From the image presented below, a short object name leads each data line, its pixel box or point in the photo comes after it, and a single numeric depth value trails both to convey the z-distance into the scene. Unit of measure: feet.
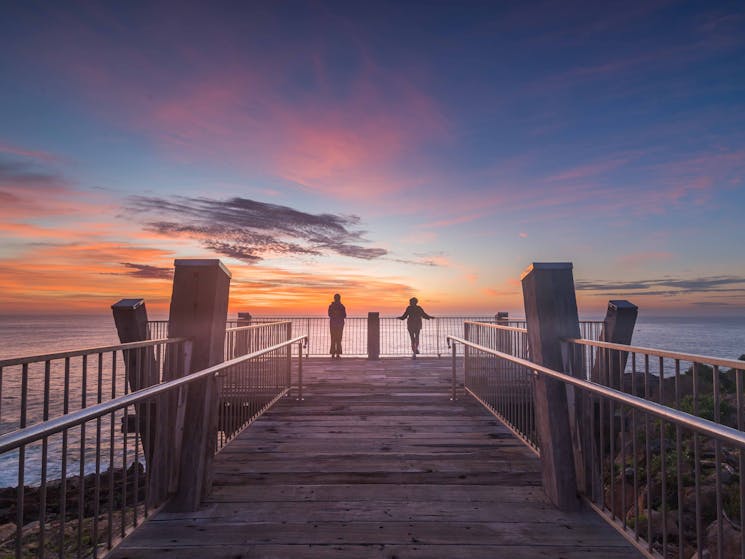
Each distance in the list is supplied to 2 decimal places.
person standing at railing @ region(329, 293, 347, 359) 50.52
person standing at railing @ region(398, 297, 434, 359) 50.23
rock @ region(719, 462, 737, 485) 21.54
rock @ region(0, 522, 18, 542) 26.63
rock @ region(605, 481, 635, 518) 24.07
